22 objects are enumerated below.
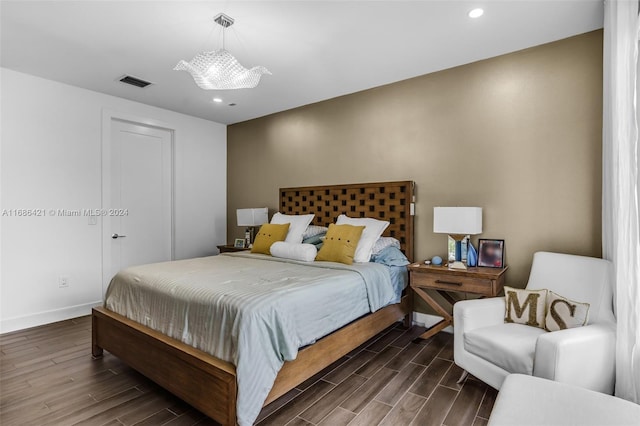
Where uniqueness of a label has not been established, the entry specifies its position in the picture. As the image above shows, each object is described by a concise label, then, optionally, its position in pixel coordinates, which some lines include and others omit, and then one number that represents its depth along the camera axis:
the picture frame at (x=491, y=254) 3.00
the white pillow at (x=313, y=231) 3.96
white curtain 1.79
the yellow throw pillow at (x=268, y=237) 3.82
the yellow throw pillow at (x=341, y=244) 3.21
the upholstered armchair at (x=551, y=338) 1.78
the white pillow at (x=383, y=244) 3.44
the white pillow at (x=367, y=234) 3.31
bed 1.86
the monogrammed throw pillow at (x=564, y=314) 2.14
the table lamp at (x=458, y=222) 2.90
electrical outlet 3.79
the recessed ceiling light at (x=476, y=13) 2.39
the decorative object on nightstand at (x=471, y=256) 3.06
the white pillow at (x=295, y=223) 3.86
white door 4.30
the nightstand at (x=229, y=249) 4.64
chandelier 2.28
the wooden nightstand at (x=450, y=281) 2.73
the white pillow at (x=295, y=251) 3.33
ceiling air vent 3.60
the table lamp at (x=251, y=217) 4.68
